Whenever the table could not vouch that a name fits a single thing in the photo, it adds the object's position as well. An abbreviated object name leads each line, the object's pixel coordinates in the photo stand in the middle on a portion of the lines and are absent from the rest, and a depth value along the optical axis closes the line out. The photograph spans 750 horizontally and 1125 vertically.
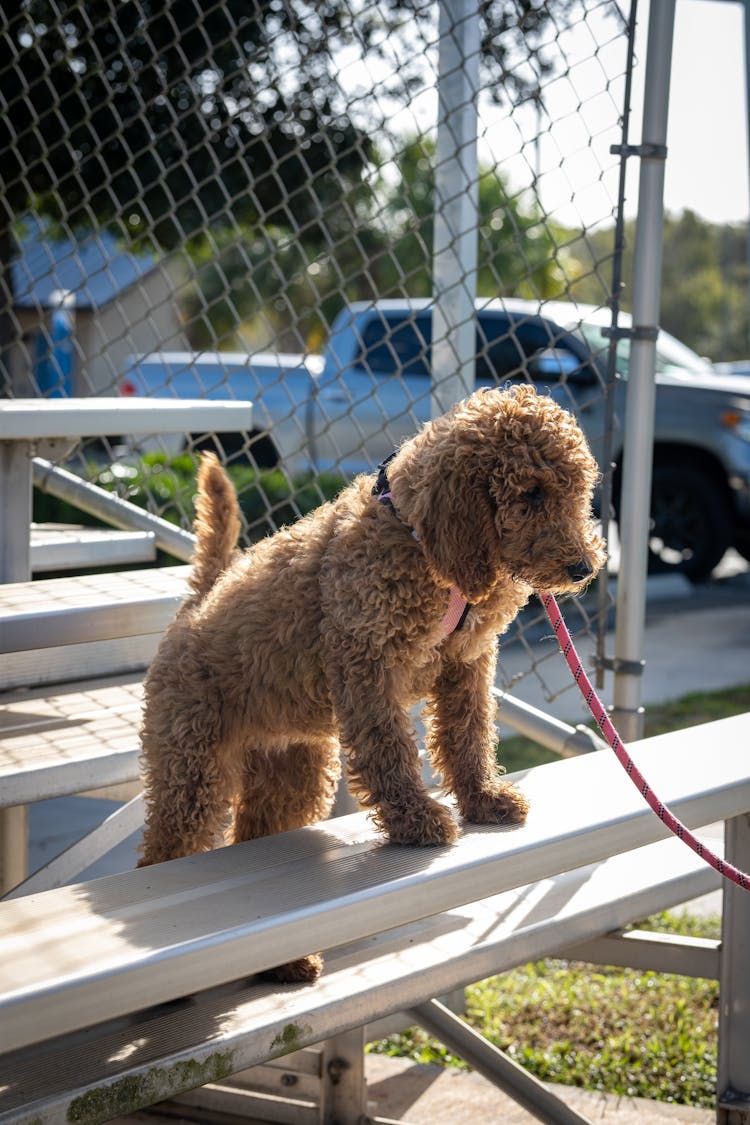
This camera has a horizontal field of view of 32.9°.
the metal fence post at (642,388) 2.68
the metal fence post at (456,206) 2.92
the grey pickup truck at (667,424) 9.76
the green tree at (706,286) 75.88
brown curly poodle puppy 1.75
